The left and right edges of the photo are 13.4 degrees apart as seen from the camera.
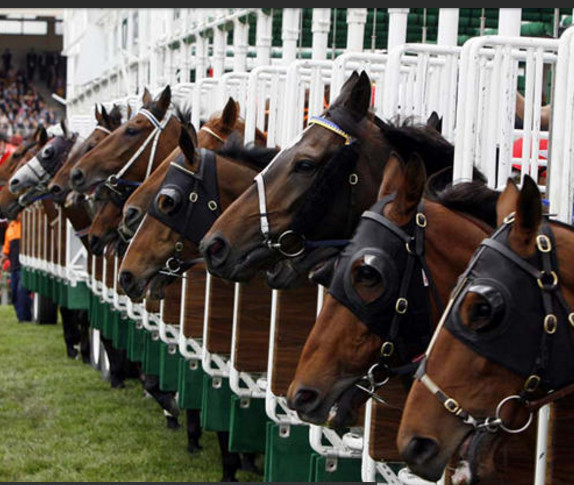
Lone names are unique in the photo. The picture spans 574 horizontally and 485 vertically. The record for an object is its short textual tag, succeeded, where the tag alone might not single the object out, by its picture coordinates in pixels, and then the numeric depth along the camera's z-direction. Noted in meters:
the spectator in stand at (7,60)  80.26
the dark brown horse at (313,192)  7.55
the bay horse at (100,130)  16.16
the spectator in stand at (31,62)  80.24
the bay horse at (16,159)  24.08
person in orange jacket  31.73
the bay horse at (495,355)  5.35
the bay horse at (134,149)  13.64
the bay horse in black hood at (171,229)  10.76
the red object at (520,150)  9.01
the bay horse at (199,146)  11.29
